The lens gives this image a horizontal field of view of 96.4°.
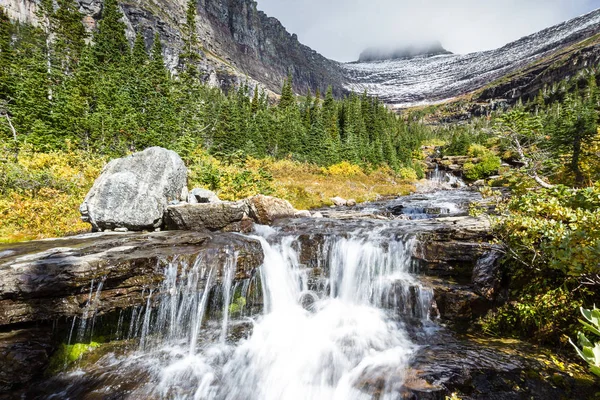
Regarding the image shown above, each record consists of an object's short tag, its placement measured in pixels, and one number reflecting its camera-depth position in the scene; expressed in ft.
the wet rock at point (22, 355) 16.19
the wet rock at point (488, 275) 21.25
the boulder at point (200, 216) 34.17
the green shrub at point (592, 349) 6.21
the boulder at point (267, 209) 43.80
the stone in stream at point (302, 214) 50.17
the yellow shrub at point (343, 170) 131.98
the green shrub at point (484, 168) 157.17
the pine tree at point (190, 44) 94.99
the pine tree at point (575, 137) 56.80
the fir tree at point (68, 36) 93.91
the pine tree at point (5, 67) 68.08
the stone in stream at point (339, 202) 81.92
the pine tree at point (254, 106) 211.98
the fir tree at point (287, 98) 211.82
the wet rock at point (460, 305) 20.94
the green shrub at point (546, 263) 14.28
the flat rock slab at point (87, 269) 17.26
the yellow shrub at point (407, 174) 167.08
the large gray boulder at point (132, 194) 32.55
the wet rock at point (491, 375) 12.51
